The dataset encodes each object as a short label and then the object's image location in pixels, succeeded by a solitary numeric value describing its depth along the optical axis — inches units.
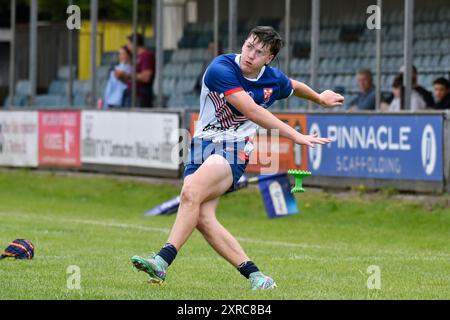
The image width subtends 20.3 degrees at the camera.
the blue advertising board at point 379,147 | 682.2
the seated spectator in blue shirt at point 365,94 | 759.7
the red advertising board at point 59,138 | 970.7
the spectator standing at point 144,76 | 937.5
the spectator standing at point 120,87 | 947.3
